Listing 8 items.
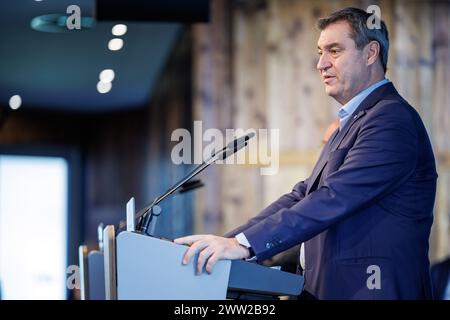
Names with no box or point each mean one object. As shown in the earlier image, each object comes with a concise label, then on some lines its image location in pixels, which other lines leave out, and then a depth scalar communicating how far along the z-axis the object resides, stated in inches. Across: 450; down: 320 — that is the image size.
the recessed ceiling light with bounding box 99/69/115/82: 615.8
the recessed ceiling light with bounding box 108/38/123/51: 522.6
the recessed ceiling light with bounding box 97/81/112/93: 664.7
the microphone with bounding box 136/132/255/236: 173.5
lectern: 157.9
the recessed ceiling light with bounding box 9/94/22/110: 612.9
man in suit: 168.1
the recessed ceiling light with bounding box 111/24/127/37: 454.9
